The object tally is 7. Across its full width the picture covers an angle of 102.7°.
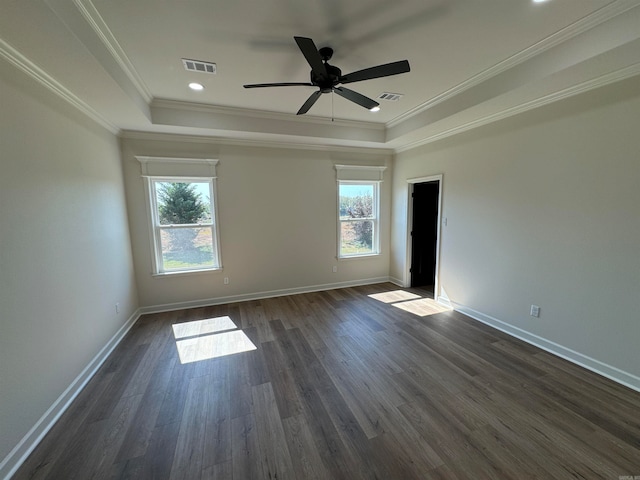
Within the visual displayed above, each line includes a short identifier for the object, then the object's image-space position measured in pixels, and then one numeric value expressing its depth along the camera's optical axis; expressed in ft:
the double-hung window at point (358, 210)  16.11
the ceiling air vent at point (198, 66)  7.84
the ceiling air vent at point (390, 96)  10.34
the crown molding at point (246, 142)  12.00
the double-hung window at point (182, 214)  12.58
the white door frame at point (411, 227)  13.64
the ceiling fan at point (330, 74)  6.01
